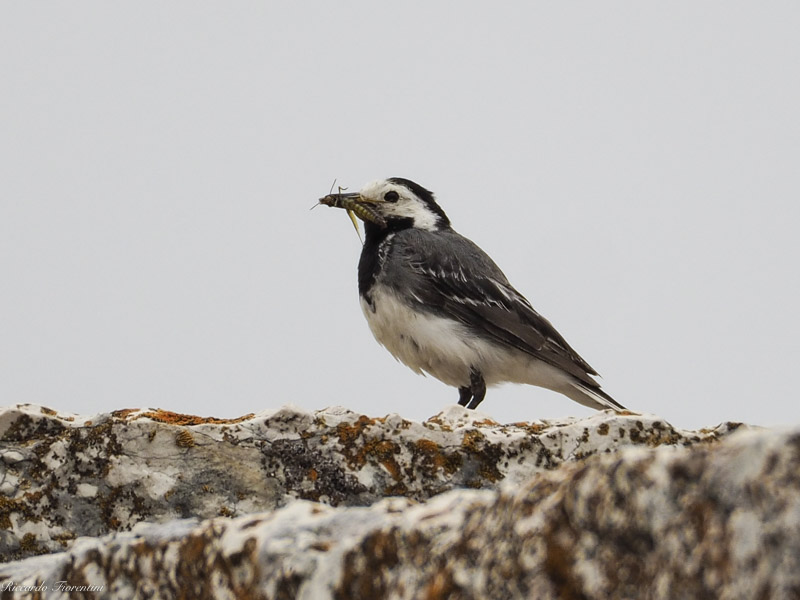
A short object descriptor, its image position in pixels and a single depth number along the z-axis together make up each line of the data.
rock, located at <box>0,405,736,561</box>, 8.29
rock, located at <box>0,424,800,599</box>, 3.14
